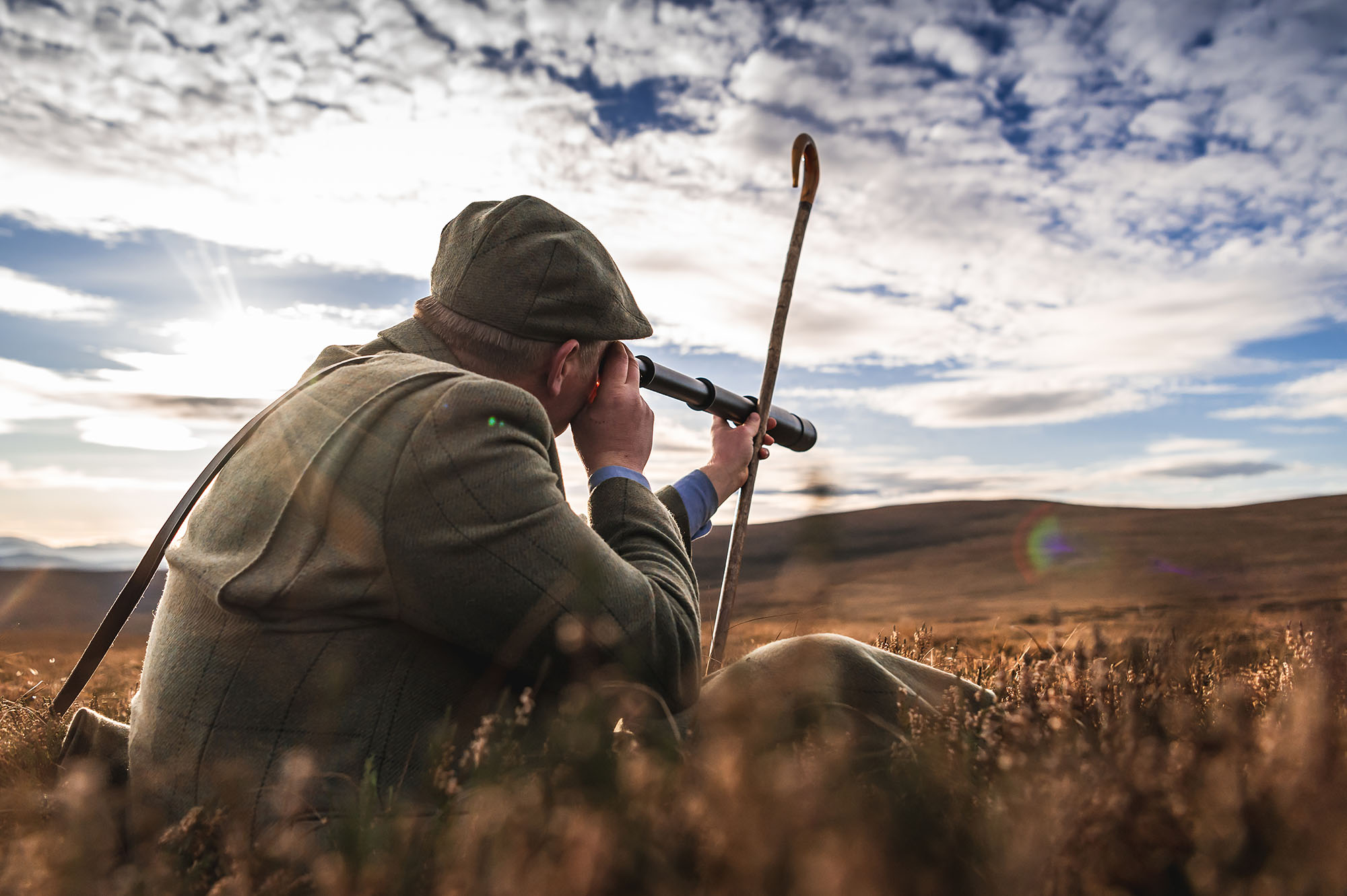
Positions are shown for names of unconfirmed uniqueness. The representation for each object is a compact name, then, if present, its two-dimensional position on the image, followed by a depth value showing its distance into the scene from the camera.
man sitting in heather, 1.54
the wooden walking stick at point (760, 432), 3.25
